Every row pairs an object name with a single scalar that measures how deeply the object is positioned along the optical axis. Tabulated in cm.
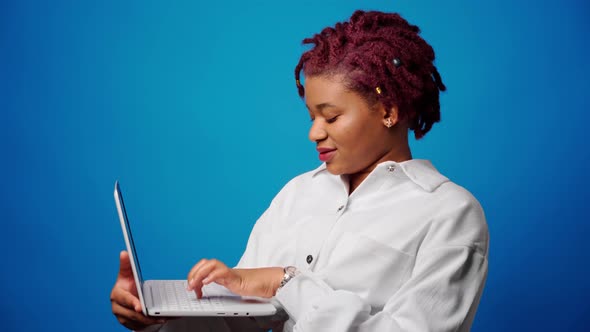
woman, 156
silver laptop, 143
